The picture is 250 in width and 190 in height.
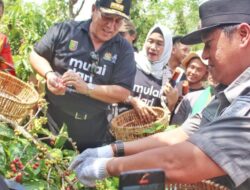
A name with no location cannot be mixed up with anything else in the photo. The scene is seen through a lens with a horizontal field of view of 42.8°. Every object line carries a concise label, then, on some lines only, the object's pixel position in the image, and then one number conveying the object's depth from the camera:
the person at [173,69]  2.60
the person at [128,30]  2.88
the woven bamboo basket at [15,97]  1.61
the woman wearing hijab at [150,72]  2.41
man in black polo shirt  2.05
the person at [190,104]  2.10
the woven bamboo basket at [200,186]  1.05
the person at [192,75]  2.73
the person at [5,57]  2.08
